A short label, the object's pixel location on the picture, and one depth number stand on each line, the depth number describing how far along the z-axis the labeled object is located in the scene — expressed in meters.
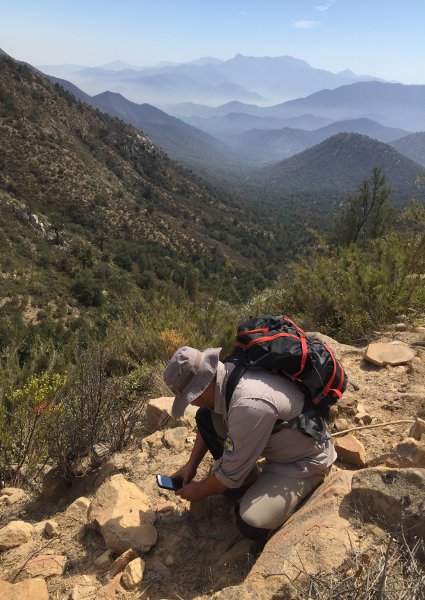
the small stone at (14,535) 2.00
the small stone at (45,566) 1.83
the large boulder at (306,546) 1.44
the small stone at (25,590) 1.63
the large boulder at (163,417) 2.89
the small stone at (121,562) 1.79
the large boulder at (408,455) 2.00
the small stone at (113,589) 1.68
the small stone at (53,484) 2.52
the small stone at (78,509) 2.17
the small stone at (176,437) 2.66
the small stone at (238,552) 1.83
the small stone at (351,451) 2.28
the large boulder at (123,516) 1.90
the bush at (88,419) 2.55
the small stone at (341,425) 2.63
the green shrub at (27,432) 2.57
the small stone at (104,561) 1.85
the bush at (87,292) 27.06
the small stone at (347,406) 2.79
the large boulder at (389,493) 1.54
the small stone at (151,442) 2.68
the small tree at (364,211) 15.41
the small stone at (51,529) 2.05
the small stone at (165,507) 2.16
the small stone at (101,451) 2.65
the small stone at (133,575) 1.71
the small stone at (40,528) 2.09
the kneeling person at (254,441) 1.81
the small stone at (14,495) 2.46
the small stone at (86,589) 1.67
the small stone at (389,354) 3.44
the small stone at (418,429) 2.32
